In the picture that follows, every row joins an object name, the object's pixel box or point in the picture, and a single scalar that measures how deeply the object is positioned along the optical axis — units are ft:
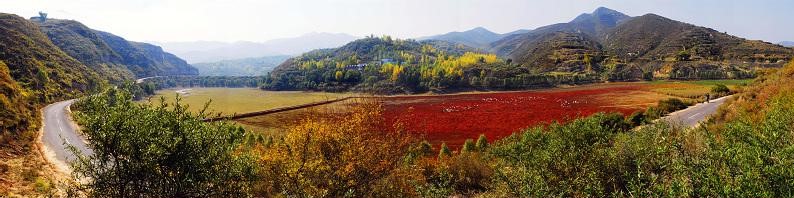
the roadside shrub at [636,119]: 256.52
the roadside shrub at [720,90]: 398.38
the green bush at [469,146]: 189.67
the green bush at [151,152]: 66.59
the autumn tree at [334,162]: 89.86
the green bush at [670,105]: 298.35
